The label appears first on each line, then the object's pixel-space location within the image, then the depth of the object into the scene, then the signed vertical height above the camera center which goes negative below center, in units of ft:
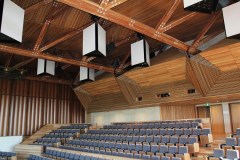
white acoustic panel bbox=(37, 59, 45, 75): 32.17 +7.44
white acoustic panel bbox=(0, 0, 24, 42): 17.51 +7.95
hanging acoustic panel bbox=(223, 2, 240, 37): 18.76 +8.10
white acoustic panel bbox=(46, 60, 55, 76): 32.48 +7.38
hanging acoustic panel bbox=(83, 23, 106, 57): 21.53 +7.42
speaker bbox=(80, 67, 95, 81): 35.96 +6.95
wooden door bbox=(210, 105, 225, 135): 38.70 -0.92
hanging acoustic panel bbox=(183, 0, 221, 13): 14.16 +7.05
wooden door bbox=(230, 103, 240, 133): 36.78 -0.09
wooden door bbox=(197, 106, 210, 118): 41.29 +0.56
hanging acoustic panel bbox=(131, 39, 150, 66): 26.14 +7.38
